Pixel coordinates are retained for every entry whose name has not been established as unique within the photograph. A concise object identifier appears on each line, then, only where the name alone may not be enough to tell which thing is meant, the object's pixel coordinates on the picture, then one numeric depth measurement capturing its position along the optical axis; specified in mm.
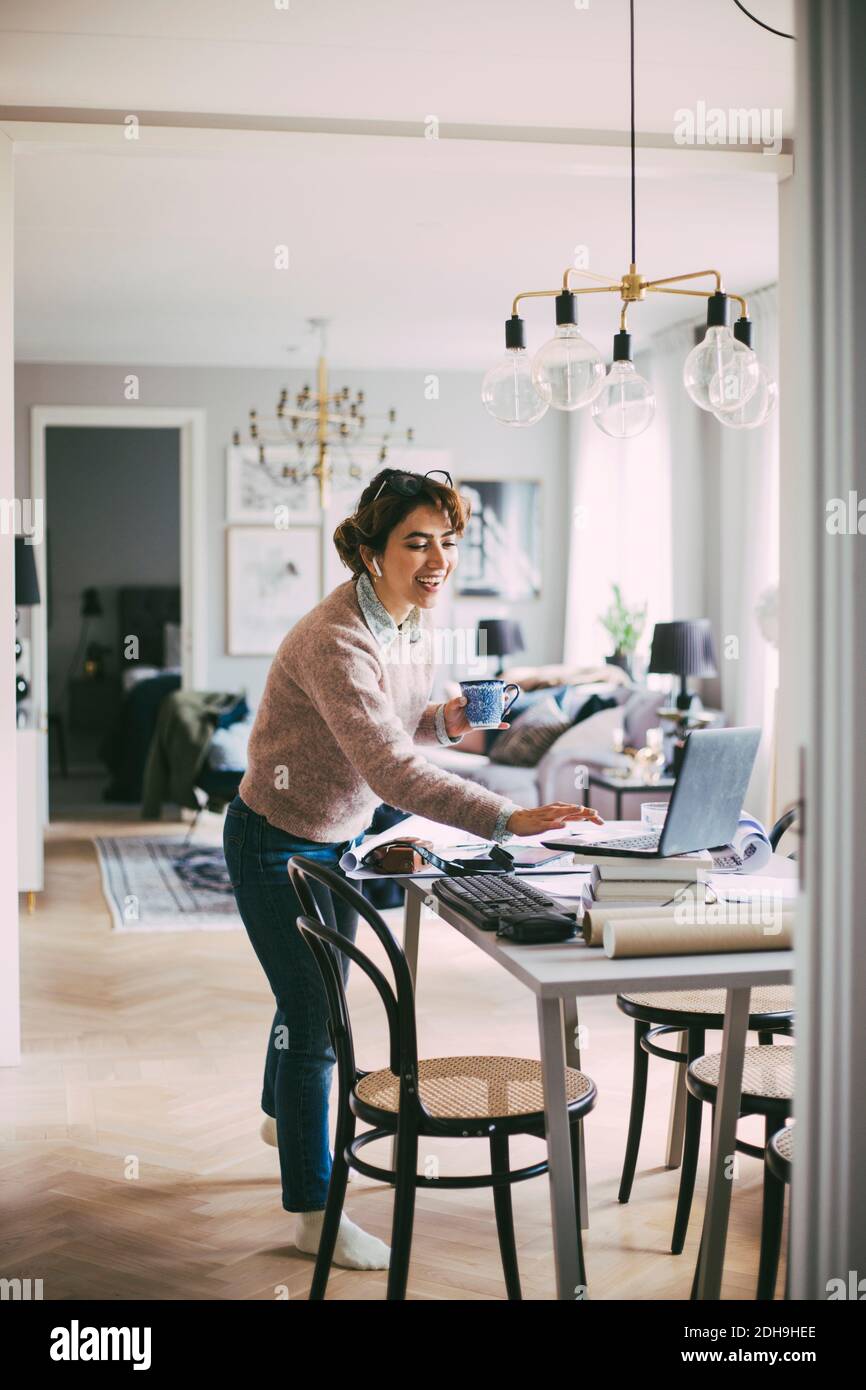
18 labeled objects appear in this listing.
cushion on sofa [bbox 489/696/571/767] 6785
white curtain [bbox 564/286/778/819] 6480
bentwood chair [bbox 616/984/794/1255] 2490
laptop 1981
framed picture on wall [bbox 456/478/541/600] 9062
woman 2387
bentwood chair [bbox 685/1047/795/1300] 2080
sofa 6438
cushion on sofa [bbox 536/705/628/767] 6477
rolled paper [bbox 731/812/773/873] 2314
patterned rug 5527
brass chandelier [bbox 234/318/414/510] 8539
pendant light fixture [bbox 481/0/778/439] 2604
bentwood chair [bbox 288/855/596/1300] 2027
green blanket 7270
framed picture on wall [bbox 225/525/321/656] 8742
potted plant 7824
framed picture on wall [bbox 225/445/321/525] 8688
